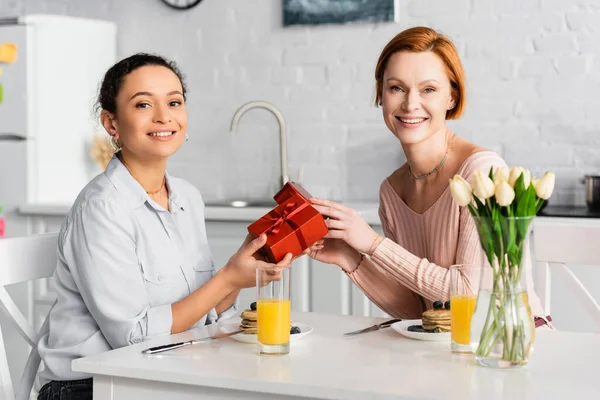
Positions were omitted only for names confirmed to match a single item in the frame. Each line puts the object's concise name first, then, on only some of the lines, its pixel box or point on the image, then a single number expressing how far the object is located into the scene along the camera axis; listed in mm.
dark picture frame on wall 4776
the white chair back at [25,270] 2634
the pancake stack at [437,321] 2361
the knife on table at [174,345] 2256
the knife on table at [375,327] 2416
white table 1988
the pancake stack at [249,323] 2344
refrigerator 4798
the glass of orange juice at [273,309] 2232
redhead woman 2704
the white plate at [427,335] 2339
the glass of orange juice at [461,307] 2216
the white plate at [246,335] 2331
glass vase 2104
